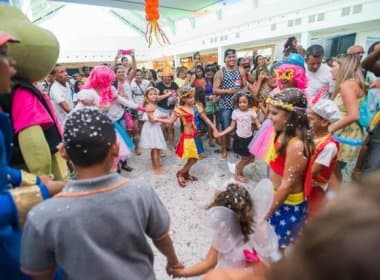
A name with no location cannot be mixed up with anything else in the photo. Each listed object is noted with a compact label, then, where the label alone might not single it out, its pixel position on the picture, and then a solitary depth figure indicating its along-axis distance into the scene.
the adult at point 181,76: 6.13
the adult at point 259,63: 4.93
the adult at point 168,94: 4.72
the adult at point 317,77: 2.78
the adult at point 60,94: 3.32
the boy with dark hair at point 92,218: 0.81
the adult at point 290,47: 3.54
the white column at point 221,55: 11.11
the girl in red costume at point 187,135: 3.31
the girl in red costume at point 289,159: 1.44
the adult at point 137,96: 5.06
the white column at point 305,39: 7.57
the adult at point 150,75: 7.30
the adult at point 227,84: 4.15
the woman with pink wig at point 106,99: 2.85
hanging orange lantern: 3.89
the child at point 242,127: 3.29
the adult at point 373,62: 2.02
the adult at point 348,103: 2.03
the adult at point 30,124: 1.16
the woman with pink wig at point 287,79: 2.40
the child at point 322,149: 1.59
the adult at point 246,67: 4.63
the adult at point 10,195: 0.92
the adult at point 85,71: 5.80
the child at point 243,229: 1.04
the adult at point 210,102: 4.81
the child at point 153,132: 3.64
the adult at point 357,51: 2.38
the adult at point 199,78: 4.98
